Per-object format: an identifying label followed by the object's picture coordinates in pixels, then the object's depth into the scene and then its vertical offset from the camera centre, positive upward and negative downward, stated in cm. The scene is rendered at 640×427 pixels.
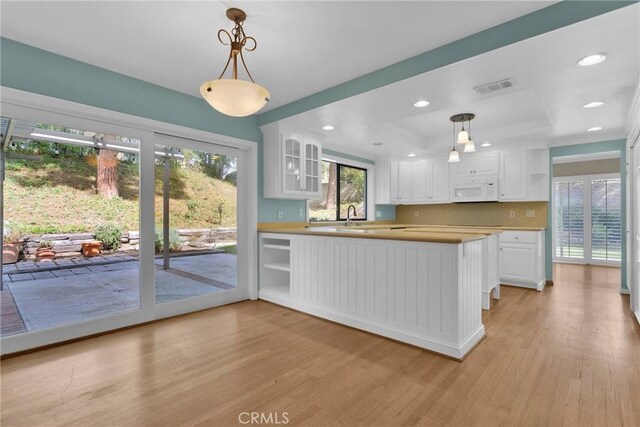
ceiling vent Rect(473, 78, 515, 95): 267 +111
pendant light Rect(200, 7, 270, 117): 186 +73
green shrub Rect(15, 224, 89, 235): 259 -13
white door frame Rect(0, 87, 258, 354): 254 +18
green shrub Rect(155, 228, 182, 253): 334 -30
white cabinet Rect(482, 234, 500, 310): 355 -69
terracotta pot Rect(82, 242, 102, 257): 292 -33
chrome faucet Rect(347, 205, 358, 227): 544 -2
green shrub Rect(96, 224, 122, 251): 300 -22
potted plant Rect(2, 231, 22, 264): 251 -27
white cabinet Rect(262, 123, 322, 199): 403 +64
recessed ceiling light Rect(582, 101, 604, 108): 327 +115
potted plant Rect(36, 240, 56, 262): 267 -33
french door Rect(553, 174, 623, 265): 655 -15
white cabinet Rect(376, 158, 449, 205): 599 +63
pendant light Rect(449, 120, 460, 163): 423 +75
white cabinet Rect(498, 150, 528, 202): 504 +60
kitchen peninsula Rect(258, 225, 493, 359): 248 -66
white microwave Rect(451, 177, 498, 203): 534 +40
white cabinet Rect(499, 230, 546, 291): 463 -70
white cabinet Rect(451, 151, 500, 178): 532 +83
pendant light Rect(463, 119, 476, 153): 379 +81
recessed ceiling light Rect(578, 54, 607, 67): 228 +113
